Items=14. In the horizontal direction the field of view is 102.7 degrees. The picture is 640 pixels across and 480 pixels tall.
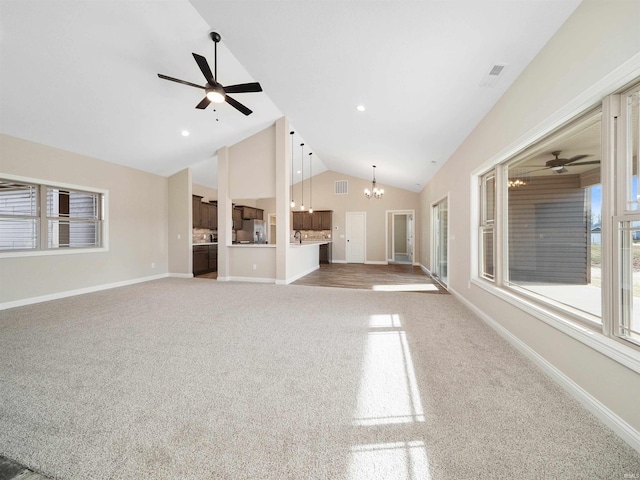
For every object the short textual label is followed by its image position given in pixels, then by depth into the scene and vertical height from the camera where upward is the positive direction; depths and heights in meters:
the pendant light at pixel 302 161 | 7.52 +2.63
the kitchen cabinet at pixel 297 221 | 10.62 +0.78
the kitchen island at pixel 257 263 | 6.29 -0.57
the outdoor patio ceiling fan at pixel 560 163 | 2.23 +0.72
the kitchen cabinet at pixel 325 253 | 10.31 -0.55
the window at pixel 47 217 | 4.32 +0.44
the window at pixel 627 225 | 1.54 +0.08
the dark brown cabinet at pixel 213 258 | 8.15 -0.58
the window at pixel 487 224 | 3.45 +0.20
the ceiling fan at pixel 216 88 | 3.04 +1.99
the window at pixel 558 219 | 2.00 +0.21
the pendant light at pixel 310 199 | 10.43 +1.69
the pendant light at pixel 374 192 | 8.15 +1.54
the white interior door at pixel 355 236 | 10.27 +0.14
